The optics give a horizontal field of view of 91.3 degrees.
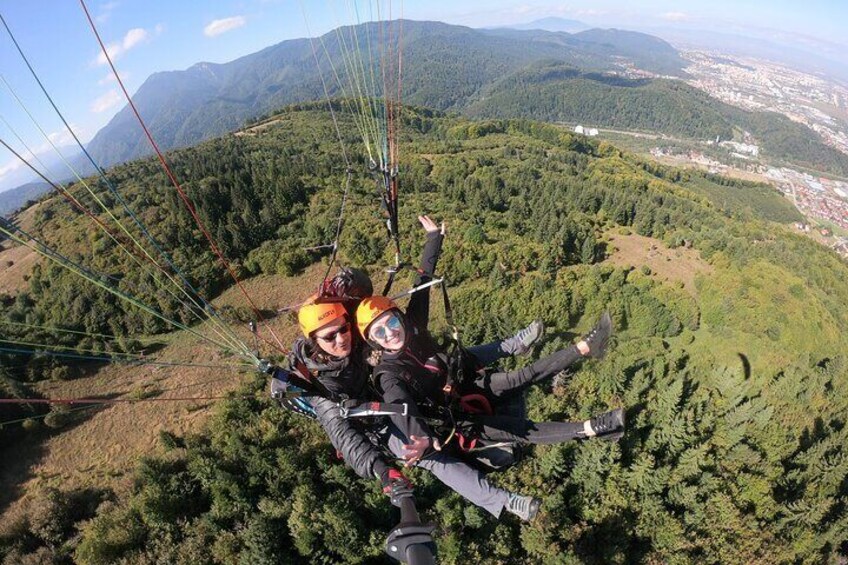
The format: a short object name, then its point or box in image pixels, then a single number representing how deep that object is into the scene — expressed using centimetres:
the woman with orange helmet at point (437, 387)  454
